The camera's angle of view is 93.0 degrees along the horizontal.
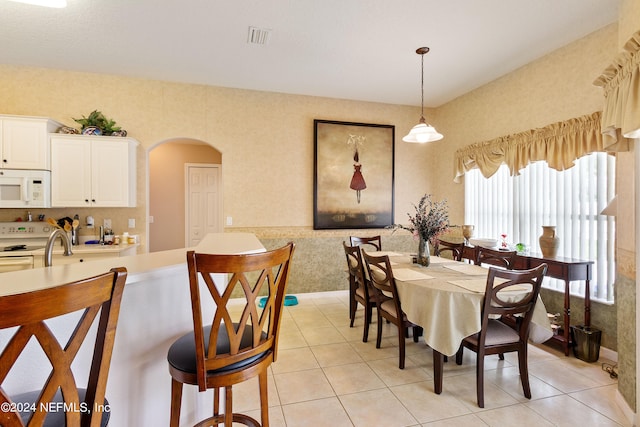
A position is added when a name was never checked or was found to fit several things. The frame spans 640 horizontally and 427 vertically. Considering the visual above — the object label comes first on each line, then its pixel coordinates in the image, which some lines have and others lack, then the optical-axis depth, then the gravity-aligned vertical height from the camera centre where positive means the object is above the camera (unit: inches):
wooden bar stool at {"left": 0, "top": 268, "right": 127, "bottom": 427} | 26.9 -13.2
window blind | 110.8 +0.2
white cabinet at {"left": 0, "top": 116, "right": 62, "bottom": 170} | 129.4 +30.0
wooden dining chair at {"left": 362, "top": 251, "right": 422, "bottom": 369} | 97.9 -30.5
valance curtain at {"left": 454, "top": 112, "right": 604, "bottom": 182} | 111.7 +27.8
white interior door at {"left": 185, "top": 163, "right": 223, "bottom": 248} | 246.5 +8.3
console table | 108.0 -24.0
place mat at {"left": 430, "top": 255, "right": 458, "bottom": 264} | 124.4 -21.0
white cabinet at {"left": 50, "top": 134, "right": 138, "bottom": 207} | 138.4 +19.1
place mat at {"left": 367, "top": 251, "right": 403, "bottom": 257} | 134.5 -20.0
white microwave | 130.0 +10.1
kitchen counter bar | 47.3 -21.7
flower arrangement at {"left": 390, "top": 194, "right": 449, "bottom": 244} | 113.3 -5.0
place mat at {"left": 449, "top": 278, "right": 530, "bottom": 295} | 85.6 -22.1
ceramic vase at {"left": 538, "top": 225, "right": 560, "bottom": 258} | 120.1 -12.6
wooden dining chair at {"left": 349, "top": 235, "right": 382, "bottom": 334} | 134.0 -33.4
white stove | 126.5 -12.4
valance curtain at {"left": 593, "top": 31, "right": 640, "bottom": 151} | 70.4 +28.3
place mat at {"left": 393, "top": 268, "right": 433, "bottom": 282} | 98.4 -21.7
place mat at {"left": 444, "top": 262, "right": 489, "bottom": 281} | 105.8 -21.5
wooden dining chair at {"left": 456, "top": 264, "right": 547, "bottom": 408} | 77.4 -29.1
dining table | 81.4 -27.9
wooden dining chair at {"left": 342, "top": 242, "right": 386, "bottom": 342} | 117.3 -30.4
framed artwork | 181.6 +22.2
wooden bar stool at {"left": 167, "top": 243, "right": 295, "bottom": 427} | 46.3 -23.2
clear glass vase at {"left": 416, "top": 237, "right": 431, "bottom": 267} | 116.6 -16.8
